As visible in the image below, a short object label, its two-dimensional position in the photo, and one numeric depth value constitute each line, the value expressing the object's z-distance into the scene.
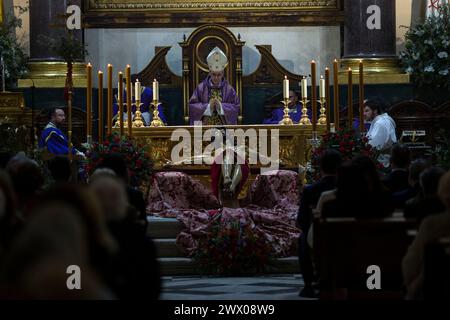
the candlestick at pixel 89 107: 14.16
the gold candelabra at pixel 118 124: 17.39
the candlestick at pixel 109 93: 14.57
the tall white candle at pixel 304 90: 16.98
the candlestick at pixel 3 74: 19.59
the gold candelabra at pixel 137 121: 17.42
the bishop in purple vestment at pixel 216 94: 18.73
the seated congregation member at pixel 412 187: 11.40
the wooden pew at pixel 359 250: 9.37
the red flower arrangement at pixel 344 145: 14.57
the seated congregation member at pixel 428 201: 8.69
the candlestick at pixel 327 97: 14.84
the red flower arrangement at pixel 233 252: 14.88
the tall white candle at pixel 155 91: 17.39
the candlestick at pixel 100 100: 14.45
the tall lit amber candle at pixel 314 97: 14.49
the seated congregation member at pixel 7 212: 6.49
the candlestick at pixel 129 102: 14.95
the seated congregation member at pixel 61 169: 11.21
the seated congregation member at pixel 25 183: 9.29
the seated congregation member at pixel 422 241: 7.79
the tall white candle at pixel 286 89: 17.10
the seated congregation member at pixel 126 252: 6.80
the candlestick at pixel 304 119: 17.48
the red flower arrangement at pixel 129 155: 14.55
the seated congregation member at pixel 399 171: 12.08
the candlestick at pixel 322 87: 17.02
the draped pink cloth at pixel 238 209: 15.36
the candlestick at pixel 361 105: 14.47
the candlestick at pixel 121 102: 14.90
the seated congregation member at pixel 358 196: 9.61
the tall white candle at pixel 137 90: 17.00
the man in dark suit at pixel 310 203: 11.90
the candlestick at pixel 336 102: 14.48
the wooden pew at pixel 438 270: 7.20
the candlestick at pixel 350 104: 14.36
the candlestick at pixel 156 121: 17.66
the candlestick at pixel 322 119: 17.26
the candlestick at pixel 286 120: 17.58
